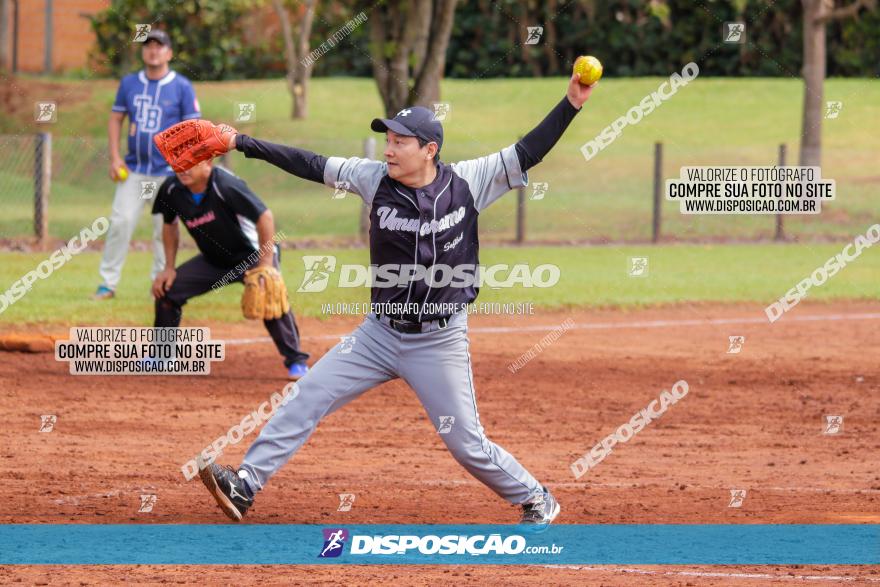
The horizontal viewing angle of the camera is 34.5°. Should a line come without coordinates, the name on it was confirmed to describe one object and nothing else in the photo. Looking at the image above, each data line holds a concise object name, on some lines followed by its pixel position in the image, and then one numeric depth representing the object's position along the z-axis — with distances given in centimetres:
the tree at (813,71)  2395
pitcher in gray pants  674
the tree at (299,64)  3219
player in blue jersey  1385
